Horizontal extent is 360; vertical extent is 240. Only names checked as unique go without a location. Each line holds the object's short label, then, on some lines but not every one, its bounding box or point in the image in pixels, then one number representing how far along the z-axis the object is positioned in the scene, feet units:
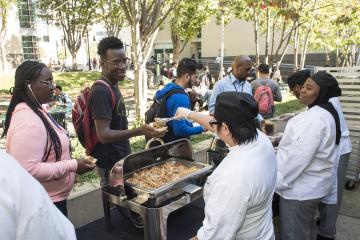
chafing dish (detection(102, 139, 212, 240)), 7.66
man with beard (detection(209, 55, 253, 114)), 14.56
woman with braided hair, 6.16
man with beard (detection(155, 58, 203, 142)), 10.22
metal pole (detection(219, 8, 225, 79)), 42.47
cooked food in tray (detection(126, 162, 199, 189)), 8.13
